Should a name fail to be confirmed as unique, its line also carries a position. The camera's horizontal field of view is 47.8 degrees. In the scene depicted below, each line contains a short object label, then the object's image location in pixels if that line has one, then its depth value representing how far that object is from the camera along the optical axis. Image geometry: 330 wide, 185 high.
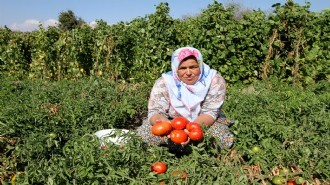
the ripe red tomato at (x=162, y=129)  2.70
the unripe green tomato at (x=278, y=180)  2.40
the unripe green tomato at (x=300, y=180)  2.36
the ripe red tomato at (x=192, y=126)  2.63
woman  3.25
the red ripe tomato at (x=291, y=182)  2.46
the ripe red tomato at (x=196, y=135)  2.55
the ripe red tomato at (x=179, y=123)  2.71
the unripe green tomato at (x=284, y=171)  2.47
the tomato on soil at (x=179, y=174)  2.23
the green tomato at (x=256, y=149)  2.74
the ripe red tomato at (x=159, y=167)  2.42
